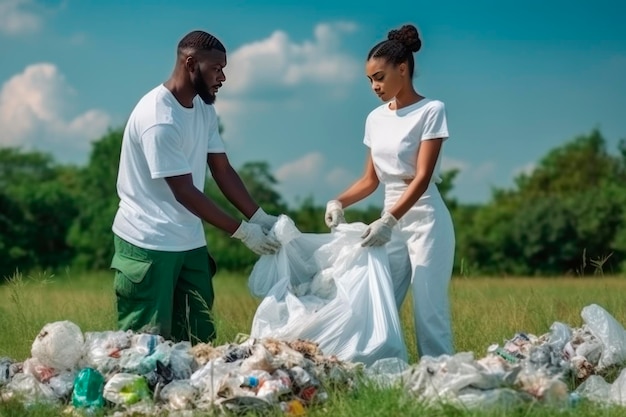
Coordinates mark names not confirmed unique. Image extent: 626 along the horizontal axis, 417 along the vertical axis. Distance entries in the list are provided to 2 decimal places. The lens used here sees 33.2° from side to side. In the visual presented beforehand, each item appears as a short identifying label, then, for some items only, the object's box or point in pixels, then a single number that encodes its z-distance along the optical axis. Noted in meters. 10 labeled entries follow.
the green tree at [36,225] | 29.72
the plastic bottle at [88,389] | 5.30
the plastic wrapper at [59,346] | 5.63
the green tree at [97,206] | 30.38
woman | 5.85
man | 5.80
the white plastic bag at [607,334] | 6.12
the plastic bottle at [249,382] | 4.94
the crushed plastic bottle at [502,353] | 5.86
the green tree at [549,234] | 27.62
